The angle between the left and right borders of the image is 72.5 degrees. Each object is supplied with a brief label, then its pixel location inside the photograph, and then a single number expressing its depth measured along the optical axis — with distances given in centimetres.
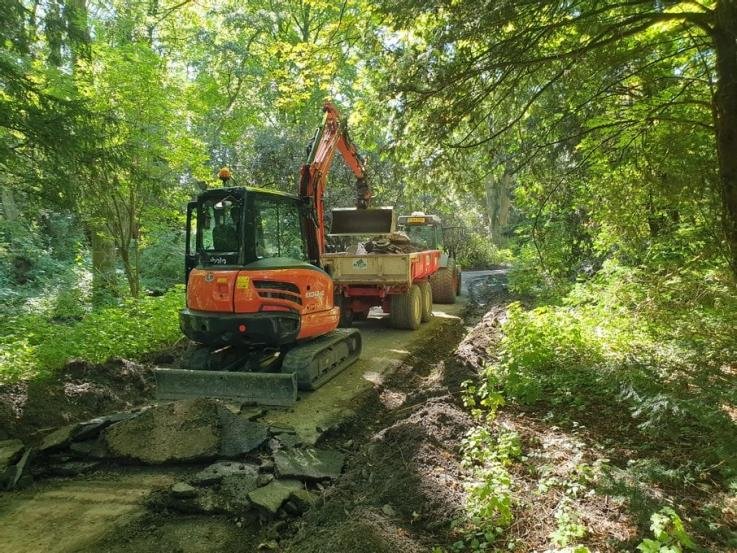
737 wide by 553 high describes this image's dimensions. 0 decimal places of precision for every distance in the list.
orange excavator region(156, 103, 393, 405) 594
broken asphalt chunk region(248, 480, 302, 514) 359
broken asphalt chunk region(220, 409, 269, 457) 456
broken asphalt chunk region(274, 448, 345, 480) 414
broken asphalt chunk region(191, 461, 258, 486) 399
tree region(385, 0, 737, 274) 446
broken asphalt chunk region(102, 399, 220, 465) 448
